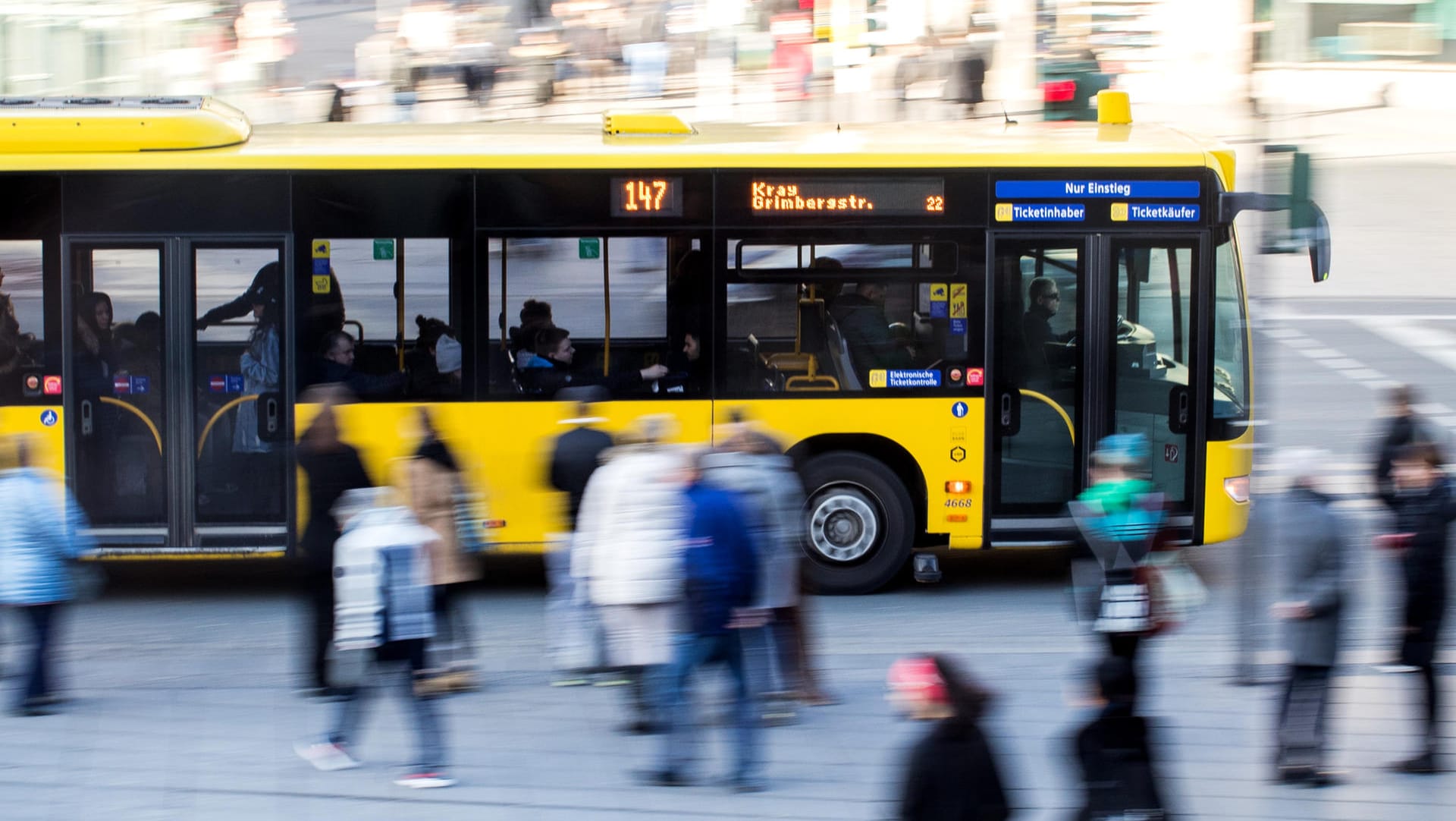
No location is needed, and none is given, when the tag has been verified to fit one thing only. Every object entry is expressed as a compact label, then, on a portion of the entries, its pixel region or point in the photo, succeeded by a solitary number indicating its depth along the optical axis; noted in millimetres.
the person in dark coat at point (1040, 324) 21812
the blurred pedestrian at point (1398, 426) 19453
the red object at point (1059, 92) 39219
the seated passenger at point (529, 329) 21312
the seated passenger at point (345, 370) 21109
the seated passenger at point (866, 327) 21500
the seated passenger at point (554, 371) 21328
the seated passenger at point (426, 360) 21172
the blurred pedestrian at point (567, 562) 17484
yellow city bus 21109
